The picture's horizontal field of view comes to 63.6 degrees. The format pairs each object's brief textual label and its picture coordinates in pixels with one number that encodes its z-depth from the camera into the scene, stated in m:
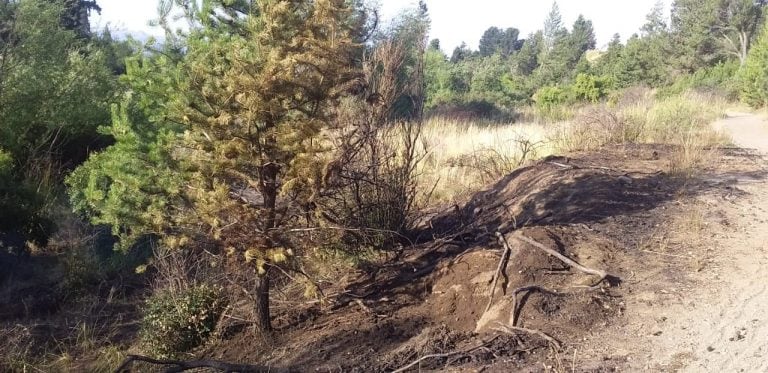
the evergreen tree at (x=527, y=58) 63.09
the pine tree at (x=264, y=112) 3.96
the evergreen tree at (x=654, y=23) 53.72
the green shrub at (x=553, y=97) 28.51
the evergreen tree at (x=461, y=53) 71.88
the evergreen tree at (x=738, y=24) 45.09
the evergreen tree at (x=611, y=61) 47.46
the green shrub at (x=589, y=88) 29.11
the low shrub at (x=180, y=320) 4.84
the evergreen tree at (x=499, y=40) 106.04
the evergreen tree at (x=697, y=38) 44.84
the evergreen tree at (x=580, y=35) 55.78
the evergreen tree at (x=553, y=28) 59.75
